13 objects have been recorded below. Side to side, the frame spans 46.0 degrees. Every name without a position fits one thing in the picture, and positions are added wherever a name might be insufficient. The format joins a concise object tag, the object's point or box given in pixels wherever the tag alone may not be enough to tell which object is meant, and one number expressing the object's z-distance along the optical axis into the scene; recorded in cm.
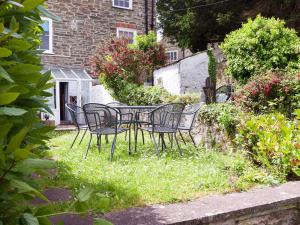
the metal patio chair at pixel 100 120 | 601
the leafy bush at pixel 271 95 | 691
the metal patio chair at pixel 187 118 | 745
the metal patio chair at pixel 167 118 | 594
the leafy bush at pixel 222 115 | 618
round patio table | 656
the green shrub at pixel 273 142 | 425
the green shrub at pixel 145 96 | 1241
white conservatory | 1608
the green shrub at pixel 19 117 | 83
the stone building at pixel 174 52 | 2802
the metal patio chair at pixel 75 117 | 692
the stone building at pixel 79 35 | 1623
